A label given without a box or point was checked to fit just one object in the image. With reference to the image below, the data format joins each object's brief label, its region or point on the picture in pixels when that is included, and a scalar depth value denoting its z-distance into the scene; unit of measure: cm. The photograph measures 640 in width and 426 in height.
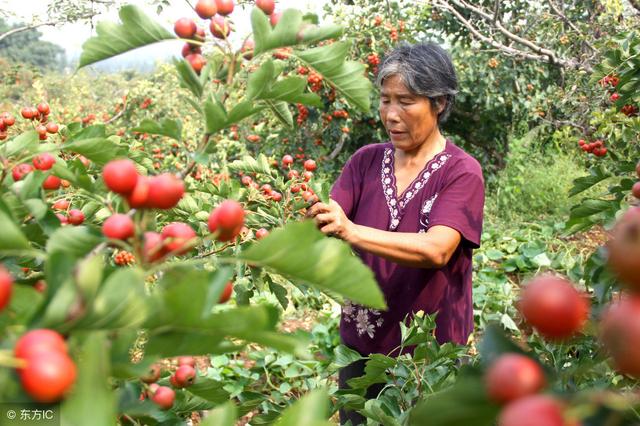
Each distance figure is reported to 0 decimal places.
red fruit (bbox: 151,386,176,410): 92
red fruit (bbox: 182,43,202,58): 89
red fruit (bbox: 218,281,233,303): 71
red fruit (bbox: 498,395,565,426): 40
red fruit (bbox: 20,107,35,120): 190
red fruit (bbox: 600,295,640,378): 42
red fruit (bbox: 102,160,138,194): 66
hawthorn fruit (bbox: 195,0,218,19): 88
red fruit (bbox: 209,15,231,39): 88
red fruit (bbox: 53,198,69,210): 117
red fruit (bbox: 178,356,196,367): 101
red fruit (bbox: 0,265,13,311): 52
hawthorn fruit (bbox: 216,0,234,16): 90
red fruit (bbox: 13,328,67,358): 49
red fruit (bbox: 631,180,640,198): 84
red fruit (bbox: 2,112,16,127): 163
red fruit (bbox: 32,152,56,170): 99
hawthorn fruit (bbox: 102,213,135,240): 66
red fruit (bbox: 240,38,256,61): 88
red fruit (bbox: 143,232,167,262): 67
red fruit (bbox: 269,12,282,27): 93
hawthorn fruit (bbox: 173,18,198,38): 86
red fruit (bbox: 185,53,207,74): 88
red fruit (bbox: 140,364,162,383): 91
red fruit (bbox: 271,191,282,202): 169
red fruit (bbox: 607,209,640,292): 43
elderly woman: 202
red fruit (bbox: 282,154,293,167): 198
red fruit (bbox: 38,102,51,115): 188
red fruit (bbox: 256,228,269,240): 150
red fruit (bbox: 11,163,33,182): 97
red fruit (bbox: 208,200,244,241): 72
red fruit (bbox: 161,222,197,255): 68
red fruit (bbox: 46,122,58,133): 174
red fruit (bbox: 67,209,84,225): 102
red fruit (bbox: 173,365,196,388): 102
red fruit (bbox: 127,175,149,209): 68
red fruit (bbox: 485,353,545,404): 45
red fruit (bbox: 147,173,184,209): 67
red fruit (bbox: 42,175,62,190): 101
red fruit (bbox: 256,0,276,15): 93
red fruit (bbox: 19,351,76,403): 48
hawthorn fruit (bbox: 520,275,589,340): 48
